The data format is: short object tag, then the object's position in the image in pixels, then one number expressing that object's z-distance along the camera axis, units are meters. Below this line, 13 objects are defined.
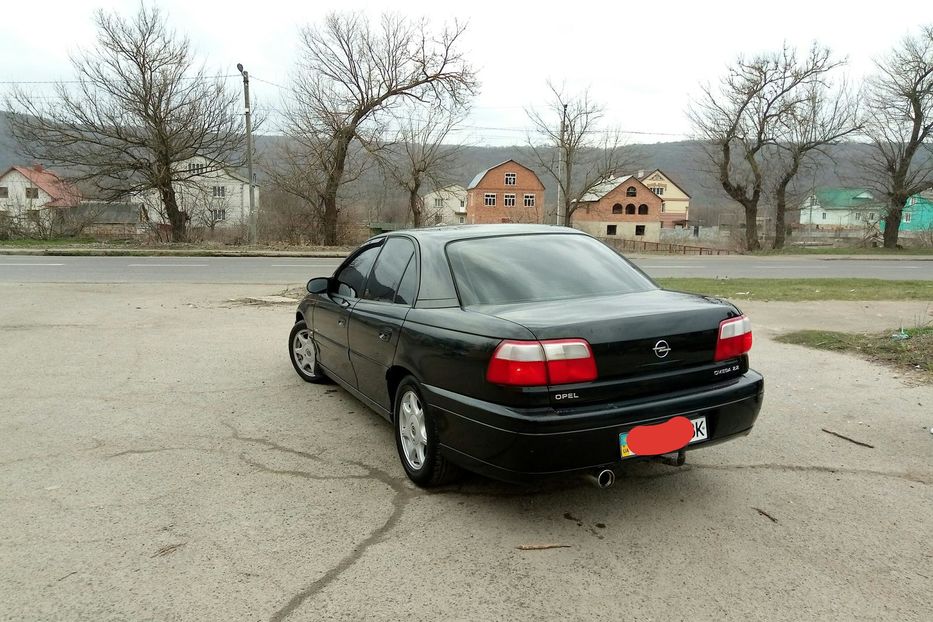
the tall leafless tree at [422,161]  39.16
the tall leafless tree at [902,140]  33.09
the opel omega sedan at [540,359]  2.85
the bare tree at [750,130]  35.38
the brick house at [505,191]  77.38
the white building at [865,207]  36.34
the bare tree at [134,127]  27.25
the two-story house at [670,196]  98.44
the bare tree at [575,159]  45.84
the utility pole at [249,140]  25.98
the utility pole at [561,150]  44.86
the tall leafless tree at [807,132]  36.03
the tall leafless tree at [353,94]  30.30
